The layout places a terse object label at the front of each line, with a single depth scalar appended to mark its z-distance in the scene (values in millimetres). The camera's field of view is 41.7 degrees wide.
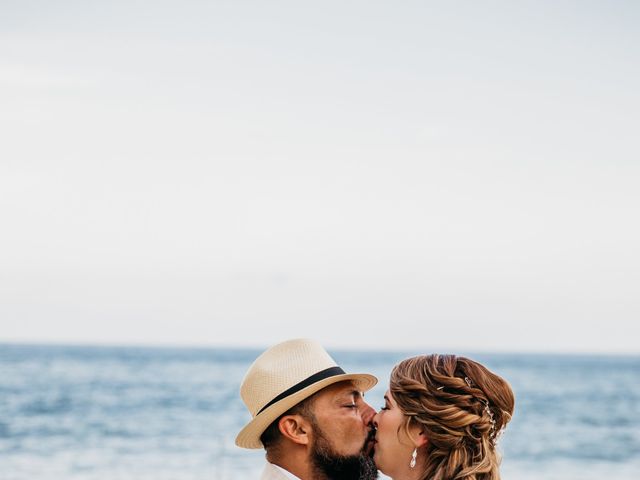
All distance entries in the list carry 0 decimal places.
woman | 3127
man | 3457
